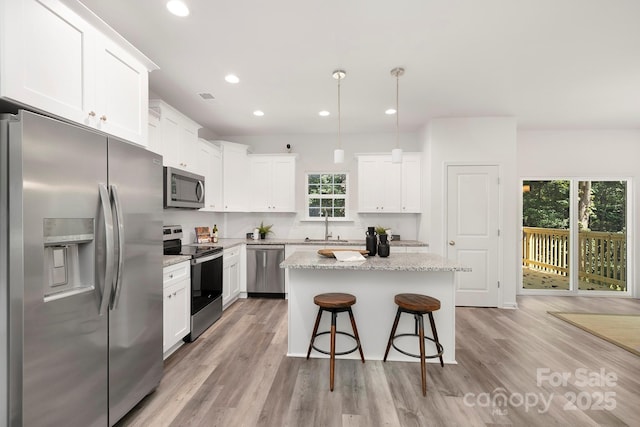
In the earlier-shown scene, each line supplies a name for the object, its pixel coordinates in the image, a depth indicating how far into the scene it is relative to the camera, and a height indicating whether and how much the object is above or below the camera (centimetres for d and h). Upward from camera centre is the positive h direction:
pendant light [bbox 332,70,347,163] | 295 +140
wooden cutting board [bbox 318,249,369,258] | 283 -40
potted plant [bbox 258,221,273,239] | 516 -33
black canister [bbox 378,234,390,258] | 286 -34
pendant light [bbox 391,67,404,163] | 290 +63
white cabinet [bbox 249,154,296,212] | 509 +51
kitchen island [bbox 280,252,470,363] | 269 -83
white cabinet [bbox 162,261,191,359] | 259 -88
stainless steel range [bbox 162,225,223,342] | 315 -80
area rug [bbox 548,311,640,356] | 309 -136
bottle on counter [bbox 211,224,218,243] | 458 -36
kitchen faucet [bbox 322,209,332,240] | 523 -26
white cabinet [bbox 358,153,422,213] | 490 +48
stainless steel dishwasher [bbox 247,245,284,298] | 470 -92
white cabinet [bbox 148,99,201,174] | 311 +86
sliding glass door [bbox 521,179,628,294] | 498 -21
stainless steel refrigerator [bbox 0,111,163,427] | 125 -32
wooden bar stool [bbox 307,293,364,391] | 233 -79
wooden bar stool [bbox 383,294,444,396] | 229 -79
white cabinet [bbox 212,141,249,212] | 484 +60
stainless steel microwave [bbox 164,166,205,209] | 304 +26
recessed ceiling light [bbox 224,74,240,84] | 306 +141
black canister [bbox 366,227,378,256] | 296 -30
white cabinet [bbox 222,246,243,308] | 405 -92
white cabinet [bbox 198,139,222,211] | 425 +59
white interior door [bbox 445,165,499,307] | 433 -25
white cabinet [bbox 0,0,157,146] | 133 +79
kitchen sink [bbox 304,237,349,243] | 476 -47
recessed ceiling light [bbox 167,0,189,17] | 199 +142
